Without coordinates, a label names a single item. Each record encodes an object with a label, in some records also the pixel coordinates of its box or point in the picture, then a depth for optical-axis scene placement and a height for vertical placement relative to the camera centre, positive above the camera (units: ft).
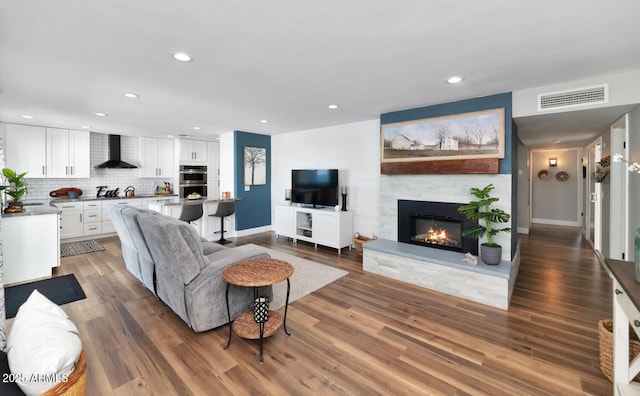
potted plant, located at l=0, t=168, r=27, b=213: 11.84 +0.21
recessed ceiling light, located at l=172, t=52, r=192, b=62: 7.55 +3.94
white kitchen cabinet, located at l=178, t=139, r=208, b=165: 22.58 +3.82
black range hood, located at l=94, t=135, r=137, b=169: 20.48 +2.97
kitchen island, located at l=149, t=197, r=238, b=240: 16.90 -1.53
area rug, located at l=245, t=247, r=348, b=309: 10.28 -3.59
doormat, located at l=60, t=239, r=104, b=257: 15.93 -3.14
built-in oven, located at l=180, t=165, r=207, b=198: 22.82 +1.46
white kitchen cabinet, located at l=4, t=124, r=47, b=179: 16.81 +2.99
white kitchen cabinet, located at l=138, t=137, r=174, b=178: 22.16 +3.29
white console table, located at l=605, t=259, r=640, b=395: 4.91 -2.59
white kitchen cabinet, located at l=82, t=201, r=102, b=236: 18.98 -1.44
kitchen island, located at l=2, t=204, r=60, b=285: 11.43 -2.05
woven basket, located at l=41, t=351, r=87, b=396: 3.22 -2.30
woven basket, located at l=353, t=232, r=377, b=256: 15.29 -2.47
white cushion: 3.20 -1.88
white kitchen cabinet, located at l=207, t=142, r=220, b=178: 24.13 +3.37
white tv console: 16.24 -1.81
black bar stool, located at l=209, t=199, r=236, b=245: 17.35 -0.85
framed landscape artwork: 11.08 +2.66
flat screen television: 17.26 +0.68
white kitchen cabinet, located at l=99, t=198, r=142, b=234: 19.72 -1.50
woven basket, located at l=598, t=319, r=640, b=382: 6.07 -3.43
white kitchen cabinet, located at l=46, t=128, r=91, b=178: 18.28 +3.00
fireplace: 12.13 -1.35
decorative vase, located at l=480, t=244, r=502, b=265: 10.36 -2.19
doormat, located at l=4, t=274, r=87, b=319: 9.77 -3.69
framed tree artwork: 20.24 +2.36
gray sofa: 7.51 -2.13
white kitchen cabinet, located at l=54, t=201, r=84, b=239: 18.10 -1.51
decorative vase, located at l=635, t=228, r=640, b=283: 4.96 -1.08
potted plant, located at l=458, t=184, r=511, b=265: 10.43 -0.86
